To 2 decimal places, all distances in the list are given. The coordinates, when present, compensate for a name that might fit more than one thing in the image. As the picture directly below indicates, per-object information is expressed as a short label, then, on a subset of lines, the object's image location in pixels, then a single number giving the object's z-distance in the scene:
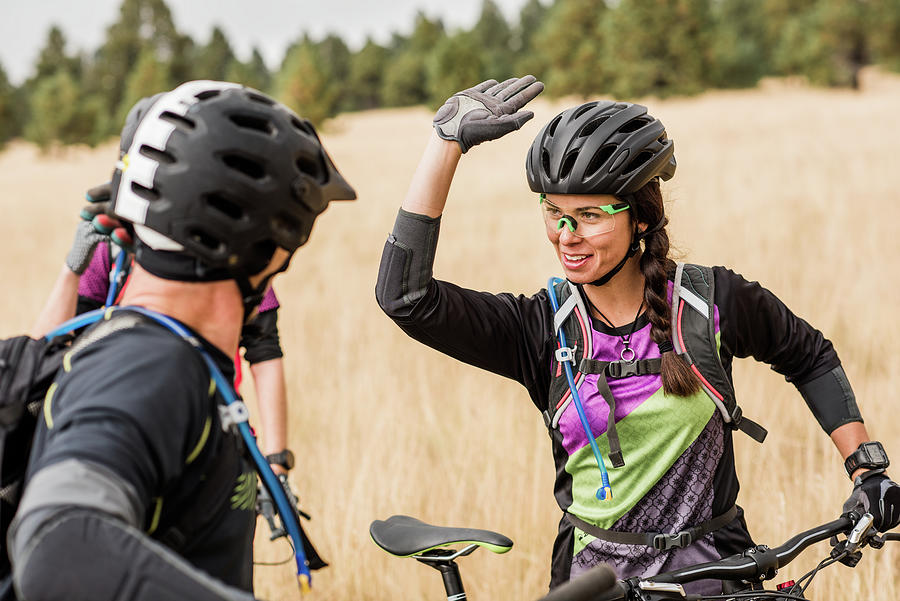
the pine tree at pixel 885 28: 52.59
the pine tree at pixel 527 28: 82.00
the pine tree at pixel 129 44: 58.47
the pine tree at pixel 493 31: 80.25
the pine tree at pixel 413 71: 71.88
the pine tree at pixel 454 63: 50.56
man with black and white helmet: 1.24
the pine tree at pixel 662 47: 47.59
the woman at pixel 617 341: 2.63
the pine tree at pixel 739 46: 52.72
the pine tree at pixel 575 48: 54.56
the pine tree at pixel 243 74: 48.16
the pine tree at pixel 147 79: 45.62
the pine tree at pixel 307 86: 43.03
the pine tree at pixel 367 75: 76.38
